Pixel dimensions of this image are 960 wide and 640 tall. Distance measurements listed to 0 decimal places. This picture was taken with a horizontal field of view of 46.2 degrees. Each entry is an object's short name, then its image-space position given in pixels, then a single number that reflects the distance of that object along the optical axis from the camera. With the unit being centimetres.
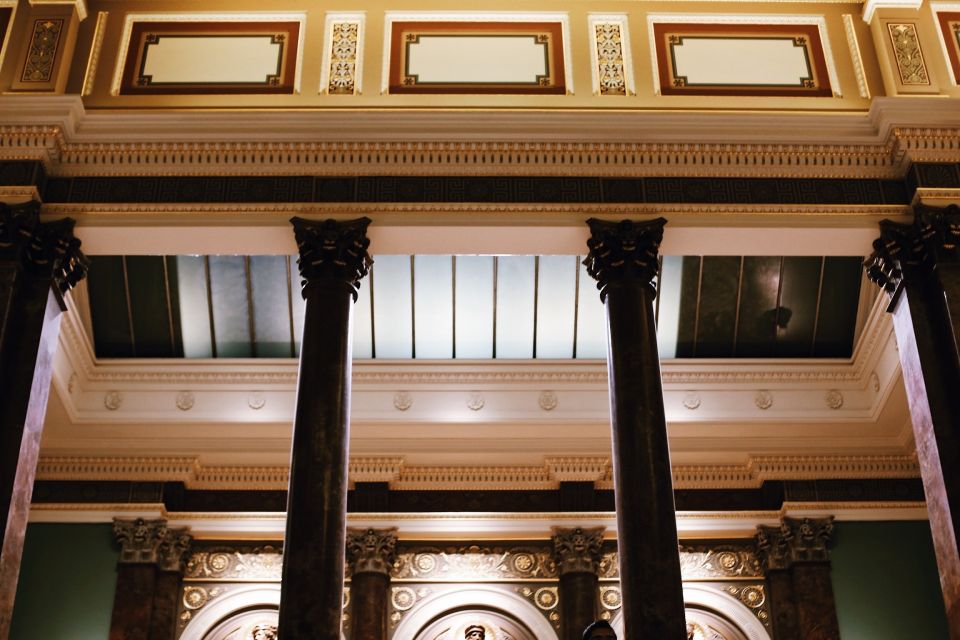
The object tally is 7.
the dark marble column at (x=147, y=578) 1209
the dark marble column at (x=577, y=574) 1240
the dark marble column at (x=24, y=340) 809
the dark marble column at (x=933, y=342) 812
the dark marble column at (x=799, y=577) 1218
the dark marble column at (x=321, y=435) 742
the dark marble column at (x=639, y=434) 743
